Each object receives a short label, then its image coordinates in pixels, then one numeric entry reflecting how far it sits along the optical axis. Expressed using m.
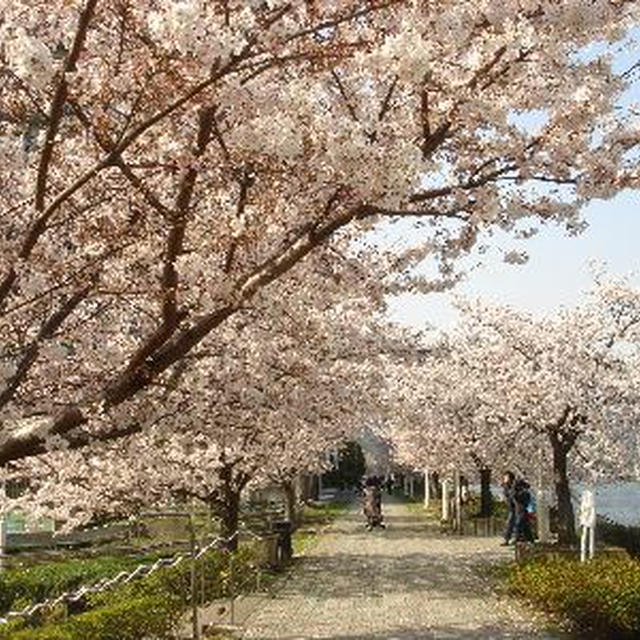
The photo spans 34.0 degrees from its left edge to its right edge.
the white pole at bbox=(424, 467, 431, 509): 54.19
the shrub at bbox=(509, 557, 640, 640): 13.55
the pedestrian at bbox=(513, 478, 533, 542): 25.73
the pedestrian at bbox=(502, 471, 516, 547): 26.31
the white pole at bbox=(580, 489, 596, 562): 17.80
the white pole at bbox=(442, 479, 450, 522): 39.18
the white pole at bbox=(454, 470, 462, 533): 34.09
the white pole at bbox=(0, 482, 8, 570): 20.47
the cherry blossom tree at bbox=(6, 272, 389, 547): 11.00
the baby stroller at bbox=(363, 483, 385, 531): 35.87
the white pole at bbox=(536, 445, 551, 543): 24.64
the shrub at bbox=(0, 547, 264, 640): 11.80
